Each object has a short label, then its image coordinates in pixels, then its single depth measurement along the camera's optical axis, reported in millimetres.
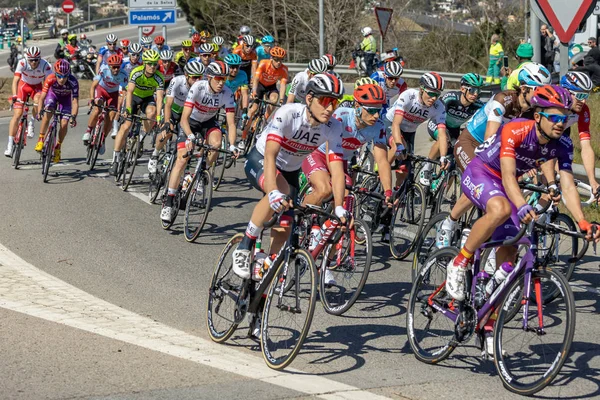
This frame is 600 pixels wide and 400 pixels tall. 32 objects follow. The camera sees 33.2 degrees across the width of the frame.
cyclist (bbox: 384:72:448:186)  11969
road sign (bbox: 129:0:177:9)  28094
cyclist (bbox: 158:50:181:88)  19359
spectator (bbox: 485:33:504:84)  28588
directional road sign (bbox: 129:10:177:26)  27984
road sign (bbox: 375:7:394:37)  23078
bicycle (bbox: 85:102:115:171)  17750
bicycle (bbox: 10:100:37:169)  17984
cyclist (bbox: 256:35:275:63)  21517
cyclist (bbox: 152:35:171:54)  25577
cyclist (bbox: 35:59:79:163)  17203
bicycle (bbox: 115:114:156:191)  15623
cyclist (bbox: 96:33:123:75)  23766
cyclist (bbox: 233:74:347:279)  7559
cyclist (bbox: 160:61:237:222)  12531
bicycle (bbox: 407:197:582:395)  6391
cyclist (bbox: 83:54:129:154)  17859
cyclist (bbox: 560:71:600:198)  9164
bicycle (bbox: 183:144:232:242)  12242
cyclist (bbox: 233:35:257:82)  21542
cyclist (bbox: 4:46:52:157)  18156
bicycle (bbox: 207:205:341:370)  7000
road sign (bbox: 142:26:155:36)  30698
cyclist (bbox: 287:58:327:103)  15211
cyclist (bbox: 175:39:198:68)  23531
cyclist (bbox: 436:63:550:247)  9080
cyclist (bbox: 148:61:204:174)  14016
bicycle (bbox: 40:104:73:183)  16469
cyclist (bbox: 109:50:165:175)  16250
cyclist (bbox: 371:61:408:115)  13938
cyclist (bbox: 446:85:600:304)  6863
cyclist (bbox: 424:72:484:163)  12651
